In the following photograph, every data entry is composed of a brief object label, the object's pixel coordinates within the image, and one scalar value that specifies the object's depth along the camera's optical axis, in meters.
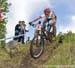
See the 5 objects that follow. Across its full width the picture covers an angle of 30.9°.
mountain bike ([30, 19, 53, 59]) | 5.99
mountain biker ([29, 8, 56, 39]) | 6.04
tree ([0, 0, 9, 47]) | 13.52
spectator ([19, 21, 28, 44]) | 6.49
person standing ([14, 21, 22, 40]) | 6.42
